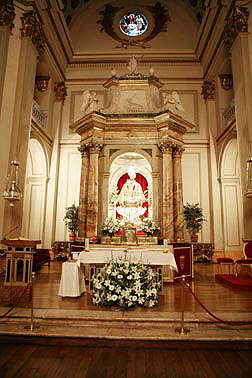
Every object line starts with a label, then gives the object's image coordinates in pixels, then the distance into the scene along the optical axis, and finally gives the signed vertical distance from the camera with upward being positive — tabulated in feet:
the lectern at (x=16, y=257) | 19.56 -0.98
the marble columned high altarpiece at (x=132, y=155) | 26.18 +8.20
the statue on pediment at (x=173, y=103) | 28.81 +14.09
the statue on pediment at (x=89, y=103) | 28.99 +14.15
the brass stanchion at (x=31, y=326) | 12.22 -3.55
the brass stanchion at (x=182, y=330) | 11.95 -3.56
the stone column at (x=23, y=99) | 26.81 +14.13
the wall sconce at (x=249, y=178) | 23.38 +5.56
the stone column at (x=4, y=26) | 27.81 +20.98
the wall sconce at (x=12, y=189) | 23.48 +4.43
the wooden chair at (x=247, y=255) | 23.30 -0.74
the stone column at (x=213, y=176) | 39.14 +9.77
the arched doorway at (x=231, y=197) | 38.17 +6.56
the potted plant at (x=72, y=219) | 37.26 +3.06
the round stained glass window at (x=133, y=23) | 47.47 +36.16
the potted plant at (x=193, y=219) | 37.60 +3.39
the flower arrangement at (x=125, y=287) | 14.89 -2.25
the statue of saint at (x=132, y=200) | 25.96 +3.93
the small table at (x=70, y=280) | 17.44 -2.24
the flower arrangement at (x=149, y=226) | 25.02 +1.58
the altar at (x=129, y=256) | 17.89 -0.75
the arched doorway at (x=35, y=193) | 39.52 +6.89
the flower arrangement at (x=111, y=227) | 24.30 +1.44
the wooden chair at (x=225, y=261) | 24.83 -1.33
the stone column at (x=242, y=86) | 27.30 +15.81
